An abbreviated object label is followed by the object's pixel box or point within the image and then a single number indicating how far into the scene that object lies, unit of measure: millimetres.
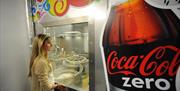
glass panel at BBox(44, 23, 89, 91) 1807
